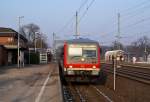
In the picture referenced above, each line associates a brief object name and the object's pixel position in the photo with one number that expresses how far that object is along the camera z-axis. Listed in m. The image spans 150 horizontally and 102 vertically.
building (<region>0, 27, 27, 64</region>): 75.12
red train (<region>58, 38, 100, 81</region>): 25.42
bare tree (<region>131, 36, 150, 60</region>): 135.88
